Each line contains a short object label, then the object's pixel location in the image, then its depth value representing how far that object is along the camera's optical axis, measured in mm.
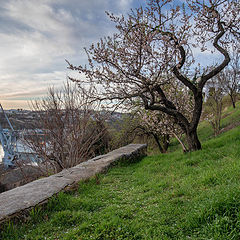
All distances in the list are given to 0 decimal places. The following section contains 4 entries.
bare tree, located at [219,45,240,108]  19066
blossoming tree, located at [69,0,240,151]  5102
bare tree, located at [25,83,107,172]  7617
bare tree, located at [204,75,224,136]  11009
